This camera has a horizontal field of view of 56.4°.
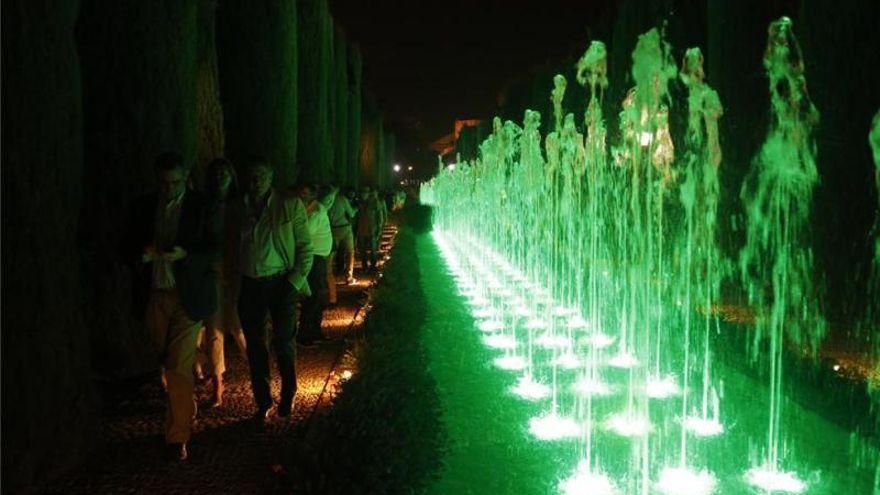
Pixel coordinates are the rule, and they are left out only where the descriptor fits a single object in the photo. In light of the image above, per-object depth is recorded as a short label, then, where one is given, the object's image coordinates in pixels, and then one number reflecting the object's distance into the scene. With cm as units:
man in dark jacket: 478
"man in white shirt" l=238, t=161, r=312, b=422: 538
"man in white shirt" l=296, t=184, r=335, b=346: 778
